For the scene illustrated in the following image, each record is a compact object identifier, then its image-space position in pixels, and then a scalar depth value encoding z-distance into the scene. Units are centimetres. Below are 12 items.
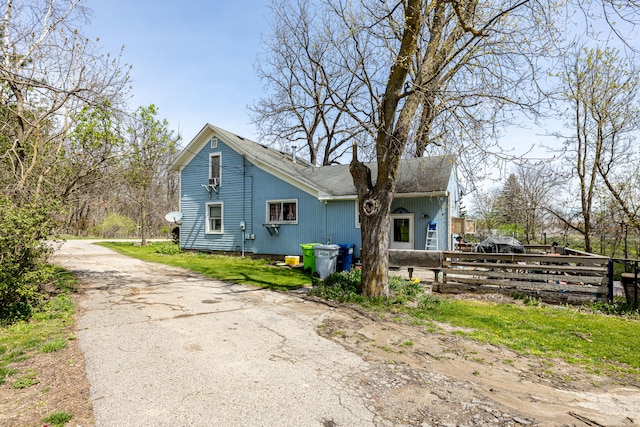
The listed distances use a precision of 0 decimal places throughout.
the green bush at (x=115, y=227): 3141
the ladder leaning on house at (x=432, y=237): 1254
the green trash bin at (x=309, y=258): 1097
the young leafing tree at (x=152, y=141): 2000
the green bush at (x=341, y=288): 734
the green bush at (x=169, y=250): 1750
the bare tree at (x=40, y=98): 568
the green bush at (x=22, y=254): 508
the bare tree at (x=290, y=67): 861
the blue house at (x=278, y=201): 1292
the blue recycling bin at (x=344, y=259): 1195
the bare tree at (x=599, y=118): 1101
